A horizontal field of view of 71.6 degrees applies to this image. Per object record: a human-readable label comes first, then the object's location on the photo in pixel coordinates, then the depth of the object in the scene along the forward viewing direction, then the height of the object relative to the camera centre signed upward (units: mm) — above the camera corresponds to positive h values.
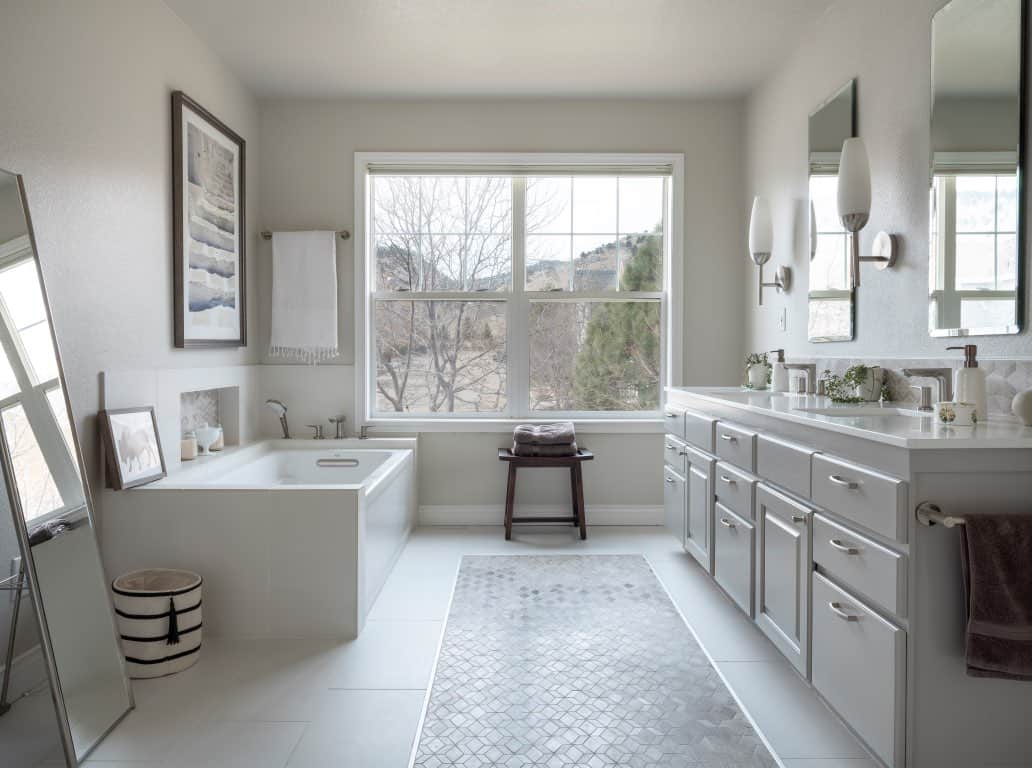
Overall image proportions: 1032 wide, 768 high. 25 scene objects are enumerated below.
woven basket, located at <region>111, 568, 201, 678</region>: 2330 -856
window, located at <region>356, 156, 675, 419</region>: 4328 +461
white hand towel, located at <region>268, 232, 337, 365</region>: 4160 +474
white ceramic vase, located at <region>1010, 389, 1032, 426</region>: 1761 -96
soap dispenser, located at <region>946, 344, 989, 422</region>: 1938 -42
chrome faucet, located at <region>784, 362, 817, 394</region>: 3082 -28
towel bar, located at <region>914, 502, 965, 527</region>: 1514 -319
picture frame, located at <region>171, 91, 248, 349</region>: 3183 +681
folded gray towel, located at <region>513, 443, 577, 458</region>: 3941 -455
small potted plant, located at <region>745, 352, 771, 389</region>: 3518 -28
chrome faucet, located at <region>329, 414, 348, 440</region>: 4219 -329
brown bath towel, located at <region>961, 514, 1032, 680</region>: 1499 -482
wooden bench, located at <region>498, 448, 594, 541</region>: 3924 -588
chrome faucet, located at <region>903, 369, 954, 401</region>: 2199 -36
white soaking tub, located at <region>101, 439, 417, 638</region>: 2627 -660
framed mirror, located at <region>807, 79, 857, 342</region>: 2926 +592
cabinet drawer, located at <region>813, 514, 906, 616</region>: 1600 -478
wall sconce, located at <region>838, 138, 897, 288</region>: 2564 +615
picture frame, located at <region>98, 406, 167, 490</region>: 2611 -301
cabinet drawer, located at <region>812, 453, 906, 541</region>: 1604 -312
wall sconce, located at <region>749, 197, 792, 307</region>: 3605 +665
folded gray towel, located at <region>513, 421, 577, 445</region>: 3947 -369
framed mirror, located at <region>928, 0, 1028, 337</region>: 1977 +587
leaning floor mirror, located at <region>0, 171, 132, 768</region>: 1825 -527
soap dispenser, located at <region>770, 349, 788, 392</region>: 3262 -40
